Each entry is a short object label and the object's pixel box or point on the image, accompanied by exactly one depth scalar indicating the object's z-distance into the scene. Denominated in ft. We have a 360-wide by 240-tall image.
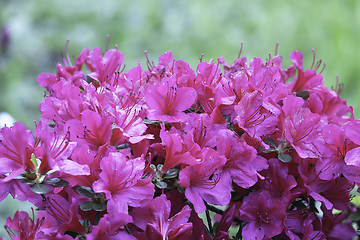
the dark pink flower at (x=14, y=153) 3.97
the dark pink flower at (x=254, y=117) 4.17
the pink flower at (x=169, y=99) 4.17
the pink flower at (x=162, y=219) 4.02
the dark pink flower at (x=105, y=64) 4.46
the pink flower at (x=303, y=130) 4.18
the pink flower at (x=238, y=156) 4.11
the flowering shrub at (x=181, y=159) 4.02
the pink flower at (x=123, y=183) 4.00
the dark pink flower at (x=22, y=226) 4.17
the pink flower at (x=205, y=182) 4.06
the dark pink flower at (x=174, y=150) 4.05
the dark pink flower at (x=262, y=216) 4.15
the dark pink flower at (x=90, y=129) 4.08
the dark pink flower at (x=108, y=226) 3.96
